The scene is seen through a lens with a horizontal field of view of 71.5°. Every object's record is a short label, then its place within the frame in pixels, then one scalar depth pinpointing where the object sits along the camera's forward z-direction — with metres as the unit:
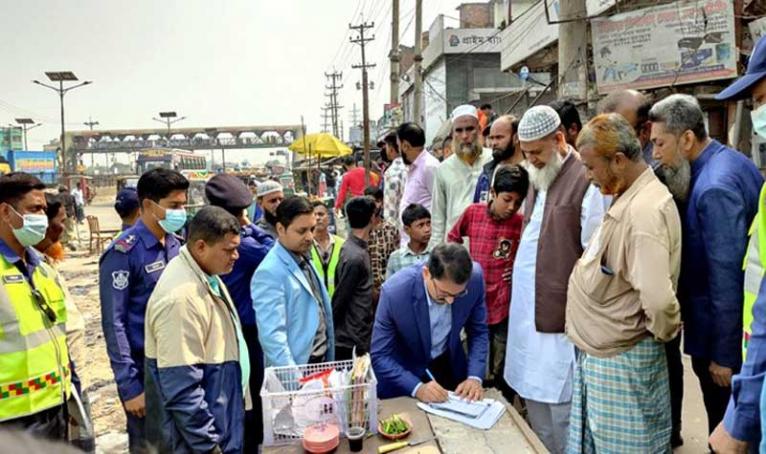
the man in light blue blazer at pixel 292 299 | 2.79
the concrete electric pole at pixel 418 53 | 16.69
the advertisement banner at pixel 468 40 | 23.95
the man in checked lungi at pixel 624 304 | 2.25
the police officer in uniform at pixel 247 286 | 3.33
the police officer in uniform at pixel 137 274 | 2.68
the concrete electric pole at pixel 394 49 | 17.31
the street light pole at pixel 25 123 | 49.69
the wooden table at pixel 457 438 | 2.04
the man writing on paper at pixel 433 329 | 2.57
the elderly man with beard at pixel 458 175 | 4.18
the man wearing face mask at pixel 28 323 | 2.29
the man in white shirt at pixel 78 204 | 23.31
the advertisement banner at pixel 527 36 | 11.02
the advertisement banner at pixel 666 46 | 6.43
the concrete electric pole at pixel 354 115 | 75.69
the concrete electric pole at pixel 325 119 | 66.69
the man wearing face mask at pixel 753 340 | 1.71
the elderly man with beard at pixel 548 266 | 2.77
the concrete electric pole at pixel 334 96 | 52.31
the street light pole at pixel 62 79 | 28.83
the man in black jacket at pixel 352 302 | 3.50
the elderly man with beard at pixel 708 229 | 2.38
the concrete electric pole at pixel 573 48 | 6.66
